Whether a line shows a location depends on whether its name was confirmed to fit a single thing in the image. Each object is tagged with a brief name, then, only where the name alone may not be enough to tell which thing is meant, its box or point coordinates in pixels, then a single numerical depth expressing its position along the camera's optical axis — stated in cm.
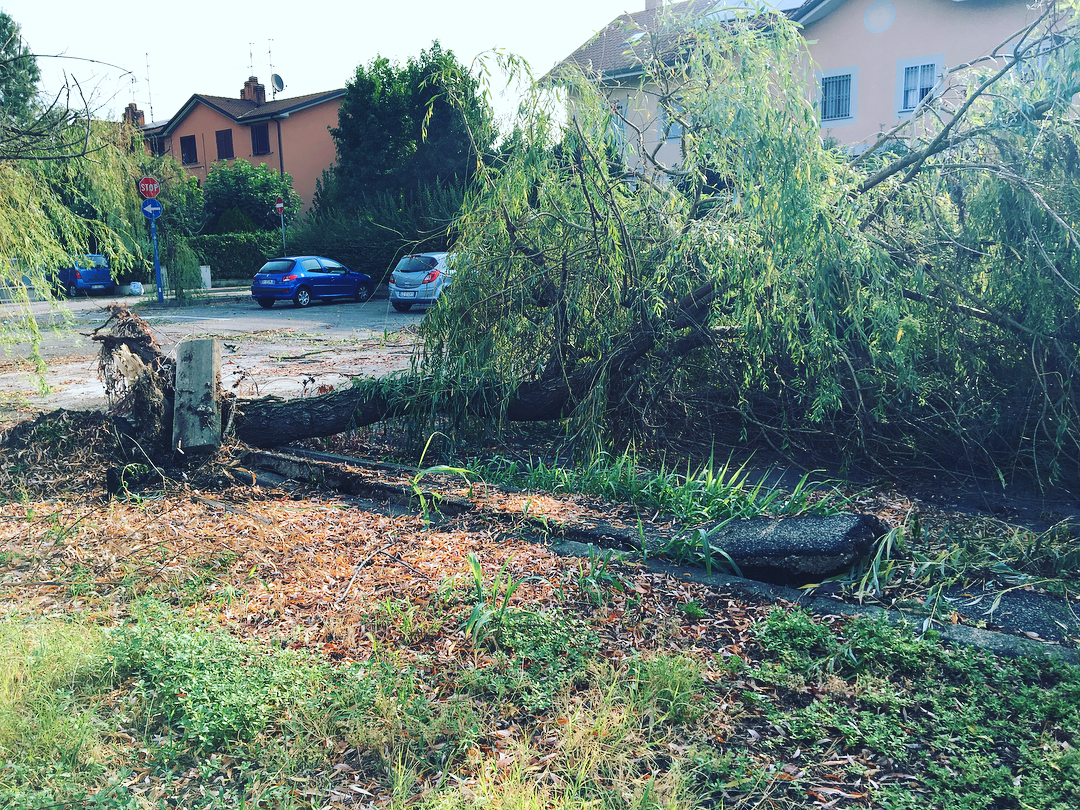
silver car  1857
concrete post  579
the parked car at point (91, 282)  2755
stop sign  2147
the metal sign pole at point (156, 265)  2180
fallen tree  533
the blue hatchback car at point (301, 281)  2227
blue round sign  2117
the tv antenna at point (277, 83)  4434
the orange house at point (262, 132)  4116
